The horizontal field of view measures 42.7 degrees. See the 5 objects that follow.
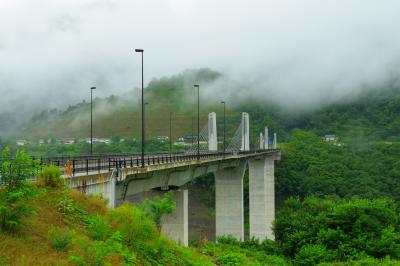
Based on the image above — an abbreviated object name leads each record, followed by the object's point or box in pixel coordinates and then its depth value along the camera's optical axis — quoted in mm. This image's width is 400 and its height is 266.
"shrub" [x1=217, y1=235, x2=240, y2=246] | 43406
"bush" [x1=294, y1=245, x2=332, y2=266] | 34312
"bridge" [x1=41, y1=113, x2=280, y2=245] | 23188
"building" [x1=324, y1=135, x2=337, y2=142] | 188375
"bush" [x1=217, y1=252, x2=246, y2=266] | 27734
